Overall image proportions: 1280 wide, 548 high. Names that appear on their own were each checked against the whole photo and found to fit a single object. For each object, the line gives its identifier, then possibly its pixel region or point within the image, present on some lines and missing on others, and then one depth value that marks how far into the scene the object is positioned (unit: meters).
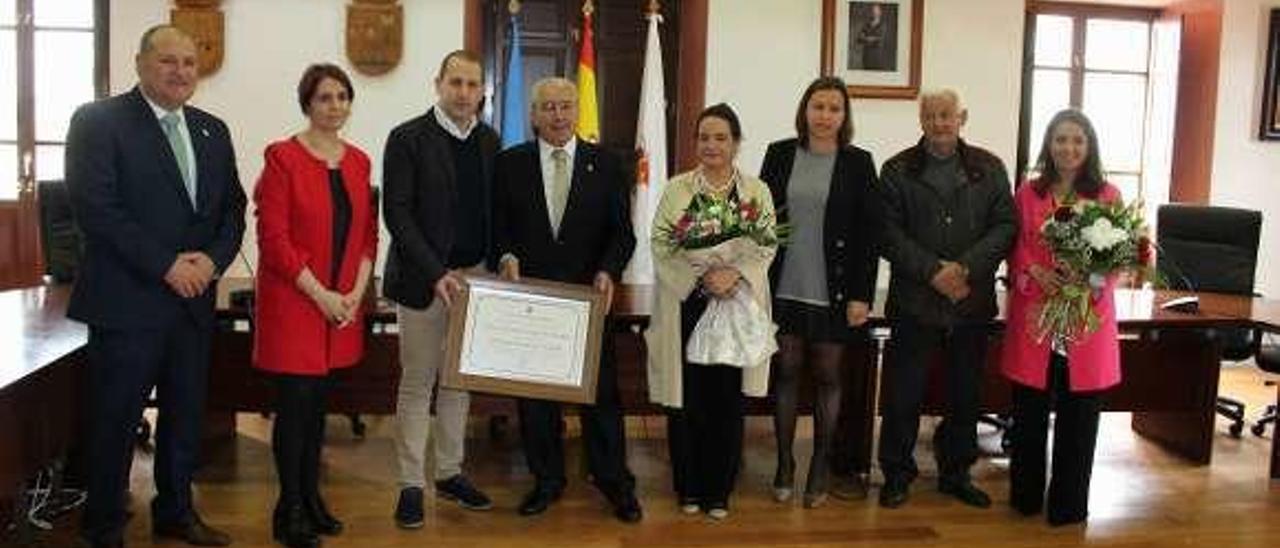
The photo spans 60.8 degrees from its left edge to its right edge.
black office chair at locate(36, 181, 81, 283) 4.40
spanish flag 5.77
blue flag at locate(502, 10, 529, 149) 5.82
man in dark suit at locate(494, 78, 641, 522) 3.29
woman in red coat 2.95
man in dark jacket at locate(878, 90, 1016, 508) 3.49
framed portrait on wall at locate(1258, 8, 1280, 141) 6.52
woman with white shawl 3.30
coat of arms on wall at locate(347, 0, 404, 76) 5.80
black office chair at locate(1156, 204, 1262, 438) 5.12
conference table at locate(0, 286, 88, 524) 2.73
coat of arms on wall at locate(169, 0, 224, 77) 5.68
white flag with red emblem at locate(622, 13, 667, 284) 5.87
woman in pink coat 3.42
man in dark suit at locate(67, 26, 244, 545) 2.84
